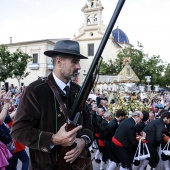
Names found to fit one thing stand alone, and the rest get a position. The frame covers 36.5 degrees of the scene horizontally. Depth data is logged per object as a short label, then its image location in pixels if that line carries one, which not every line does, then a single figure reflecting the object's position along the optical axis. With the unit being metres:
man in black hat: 1.99
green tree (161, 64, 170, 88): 32.81
